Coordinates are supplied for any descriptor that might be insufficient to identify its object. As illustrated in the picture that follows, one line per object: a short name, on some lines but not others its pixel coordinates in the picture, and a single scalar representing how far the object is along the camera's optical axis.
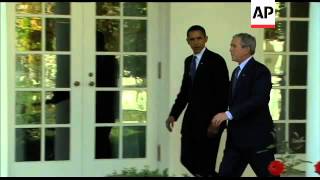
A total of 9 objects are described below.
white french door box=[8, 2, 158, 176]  12.65
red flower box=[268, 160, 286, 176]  7.43
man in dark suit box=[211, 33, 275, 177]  9.45
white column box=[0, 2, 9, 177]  9.16
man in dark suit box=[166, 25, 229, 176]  10.84
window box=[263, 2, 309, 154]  13.30
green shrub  10.73
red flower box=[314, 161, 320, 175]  7.22
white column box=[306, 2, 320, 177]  10.55
